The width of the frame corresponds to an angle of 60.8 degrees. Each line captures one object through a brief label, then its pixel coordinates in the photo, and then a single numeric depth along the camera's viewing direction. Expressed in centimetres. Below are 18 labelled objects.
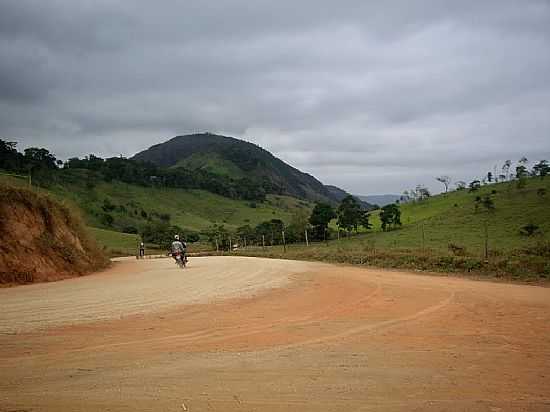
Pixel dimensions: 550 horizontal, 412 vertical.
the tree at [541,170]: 6750
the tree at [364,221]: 6450
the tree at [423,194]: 9301
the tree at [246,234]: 6084
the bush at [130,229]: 9108
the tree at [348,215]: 6303
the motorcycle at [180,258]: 2294
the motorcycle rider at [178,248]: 2302
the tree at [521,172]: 7008
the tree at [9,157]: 8712
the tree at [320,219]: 6400
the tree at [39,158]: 9950
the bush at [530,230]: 4159
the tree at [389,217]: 6425
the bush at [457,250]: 2325
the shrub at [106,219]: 9009
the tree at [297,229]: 6231
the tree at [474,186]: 7875
